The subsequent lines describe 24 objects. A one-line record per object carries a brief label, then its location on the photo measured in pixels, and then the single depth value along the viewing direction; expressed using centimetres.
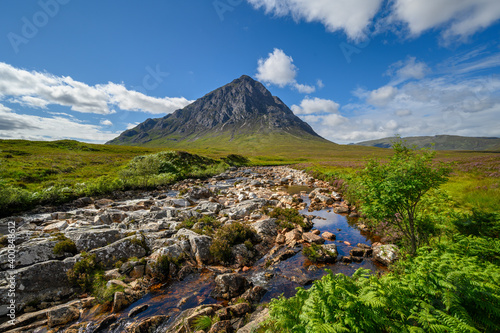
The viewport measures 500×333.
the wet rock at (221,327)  688
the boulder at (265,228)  1564
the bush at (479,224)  784
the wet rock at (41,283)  885
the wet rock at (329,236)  1515
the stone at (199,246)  1254
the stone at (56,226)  1485
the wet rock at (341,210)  2123
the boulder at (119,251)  1145
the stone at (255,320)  650
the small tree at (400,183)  801
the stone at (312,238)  1454
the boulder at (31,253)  1005
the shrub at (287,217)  1720
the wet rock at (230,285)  963
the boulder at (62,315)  805
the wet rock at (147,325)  764
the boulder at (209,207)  2103
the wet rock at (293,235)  1497
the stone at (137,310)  863
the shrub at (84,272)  1000
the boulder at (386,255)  1106
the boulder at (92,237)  1227
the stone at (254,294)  902
